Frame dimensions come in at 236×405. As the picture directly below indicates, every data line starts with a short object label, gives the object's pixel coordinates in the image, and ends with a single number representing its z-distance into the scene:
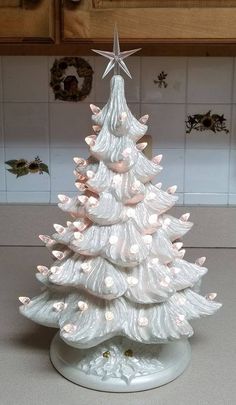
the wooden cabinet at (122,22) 0.98
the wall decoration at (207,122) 1.40
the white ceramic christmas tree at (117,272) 0.76
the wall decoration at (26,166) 1.44
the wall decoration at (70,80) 1.38
